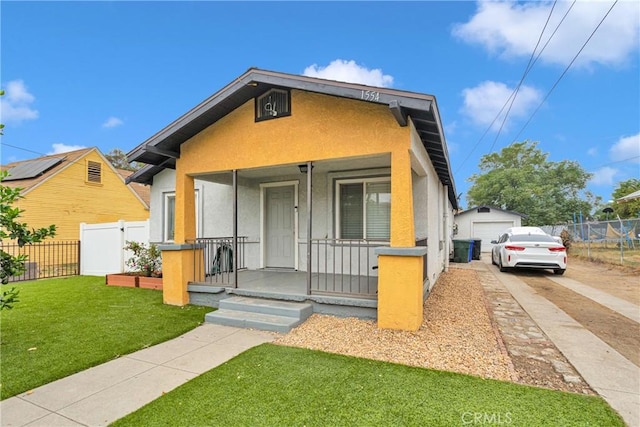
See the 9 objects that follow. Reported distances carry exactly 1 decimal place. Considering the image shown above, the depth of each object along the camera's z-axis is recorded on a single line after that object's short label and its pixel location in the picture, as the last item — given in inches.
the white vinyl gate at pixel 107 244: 418.0
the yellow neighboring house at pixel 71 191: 604.4
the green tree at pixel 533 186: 1225.4
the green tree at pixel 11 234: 157.2
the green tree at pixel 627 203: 892.5
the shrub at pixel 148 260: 365.1
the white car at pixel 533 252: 435.5
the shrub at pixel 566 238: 719.1
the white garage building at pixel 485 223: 893.8
